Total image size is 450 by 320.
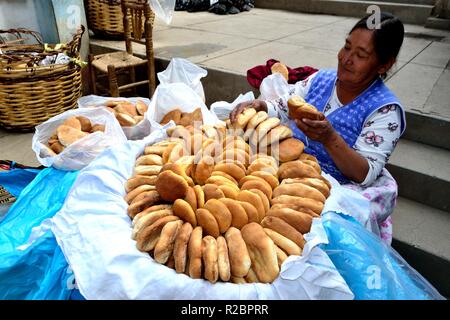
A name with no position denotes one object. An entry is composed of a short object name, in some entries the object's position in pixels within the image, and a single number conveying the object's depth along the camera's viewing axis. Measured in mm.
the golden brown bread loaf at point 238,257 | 1105
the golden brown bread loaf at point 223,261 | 1096
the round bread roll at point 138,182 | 1479
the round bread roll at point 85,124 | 2354
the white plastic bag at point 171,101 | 2529
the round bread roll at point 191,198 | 1271
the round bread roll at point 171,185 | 1276
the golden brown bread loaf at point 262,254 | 1111
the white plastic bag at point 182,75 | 3002
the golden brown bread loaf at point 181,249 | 1120
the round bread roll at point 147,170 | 1529
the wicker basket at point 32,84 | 2779
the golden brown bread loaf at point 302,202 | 1310
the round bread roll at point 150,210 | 1281
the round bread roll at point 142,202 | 1330
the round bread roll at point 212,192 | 1286
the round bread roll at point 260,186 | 1358
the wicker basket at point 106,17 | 4254
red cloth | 3004
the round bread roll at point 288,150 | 1573
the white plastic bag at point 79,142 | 2033
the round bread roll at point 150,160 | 1610
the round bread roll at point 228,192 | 1313
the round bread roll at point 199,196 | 1281
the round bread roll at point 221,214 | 1216
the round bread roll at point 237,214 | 1233
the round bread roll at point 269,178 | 1428
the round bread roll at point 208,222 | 1204
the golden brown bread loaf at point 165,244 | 1146
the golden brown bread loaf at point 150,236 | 1191
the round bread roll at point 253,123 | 1711
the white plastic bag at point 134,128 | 2427
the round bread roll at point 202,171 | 1419
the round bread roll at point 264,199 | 1312
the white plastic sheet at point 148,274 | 1086
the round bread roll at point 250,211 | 1252
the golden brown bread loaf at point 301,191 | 1358
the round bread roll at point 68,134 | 2129
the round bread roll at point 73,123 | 2295
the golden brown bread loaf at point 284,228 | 1202
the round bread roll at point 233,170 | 1458
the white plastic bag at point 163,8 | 3654
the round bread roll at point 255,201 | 1279
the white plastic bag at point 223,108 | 2443
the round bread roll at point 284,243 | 1163
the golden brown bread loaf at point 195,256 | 1100
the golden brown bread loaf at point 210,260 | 1088
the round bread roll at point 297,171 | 1458
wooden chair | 3455
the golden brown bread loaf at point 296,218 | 1237
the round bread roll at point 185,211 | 1232
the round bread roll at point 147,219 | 1229
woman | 1619
